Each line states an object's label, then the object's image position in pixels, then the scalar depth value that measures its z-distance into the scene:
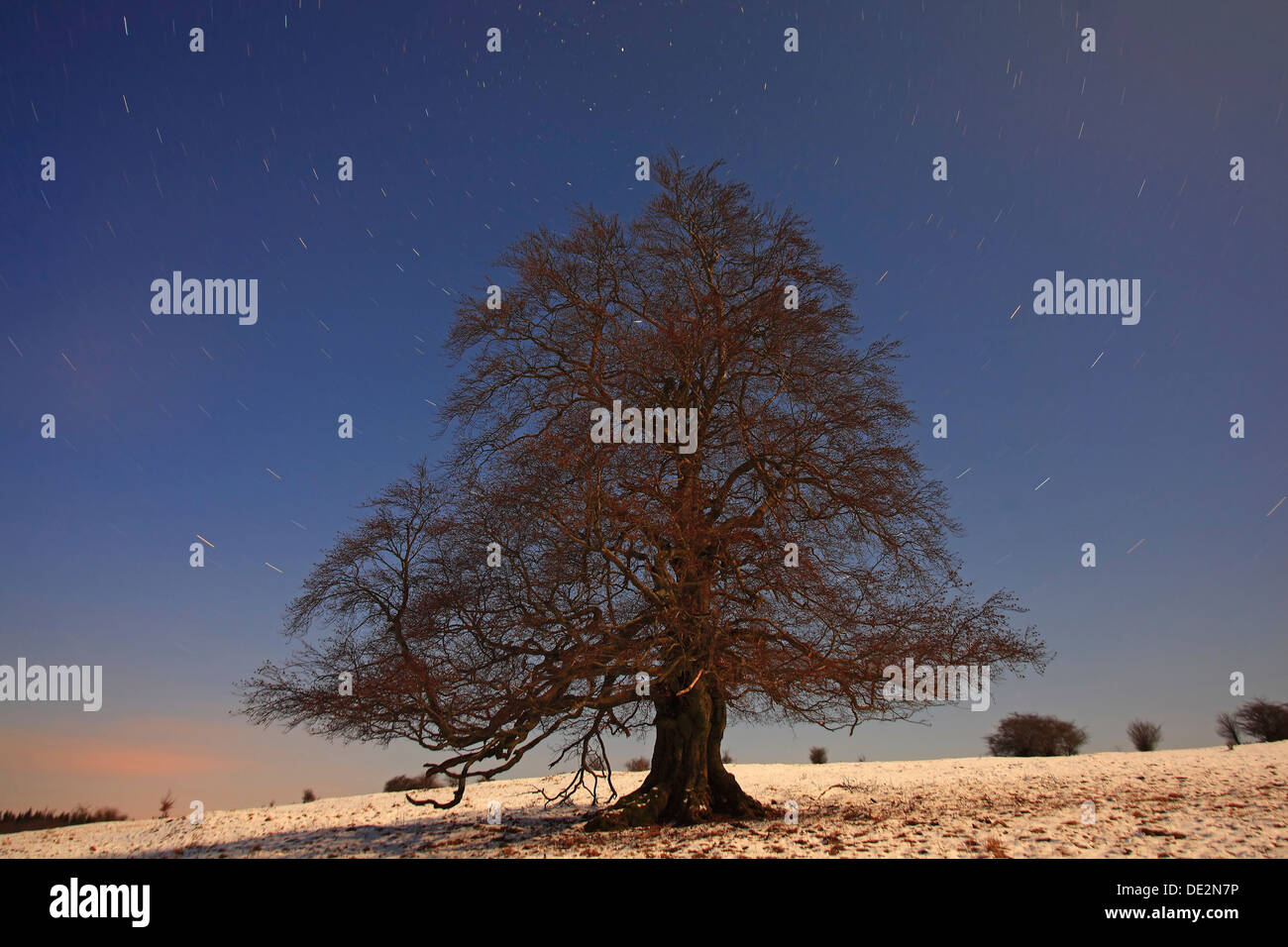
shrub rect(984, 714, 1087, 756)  29.30
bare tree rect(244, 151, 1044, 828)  12.56
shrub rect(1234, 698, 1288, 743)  25.16
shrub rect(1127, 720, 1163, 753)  26.47
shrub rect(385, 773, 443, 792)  24.95
